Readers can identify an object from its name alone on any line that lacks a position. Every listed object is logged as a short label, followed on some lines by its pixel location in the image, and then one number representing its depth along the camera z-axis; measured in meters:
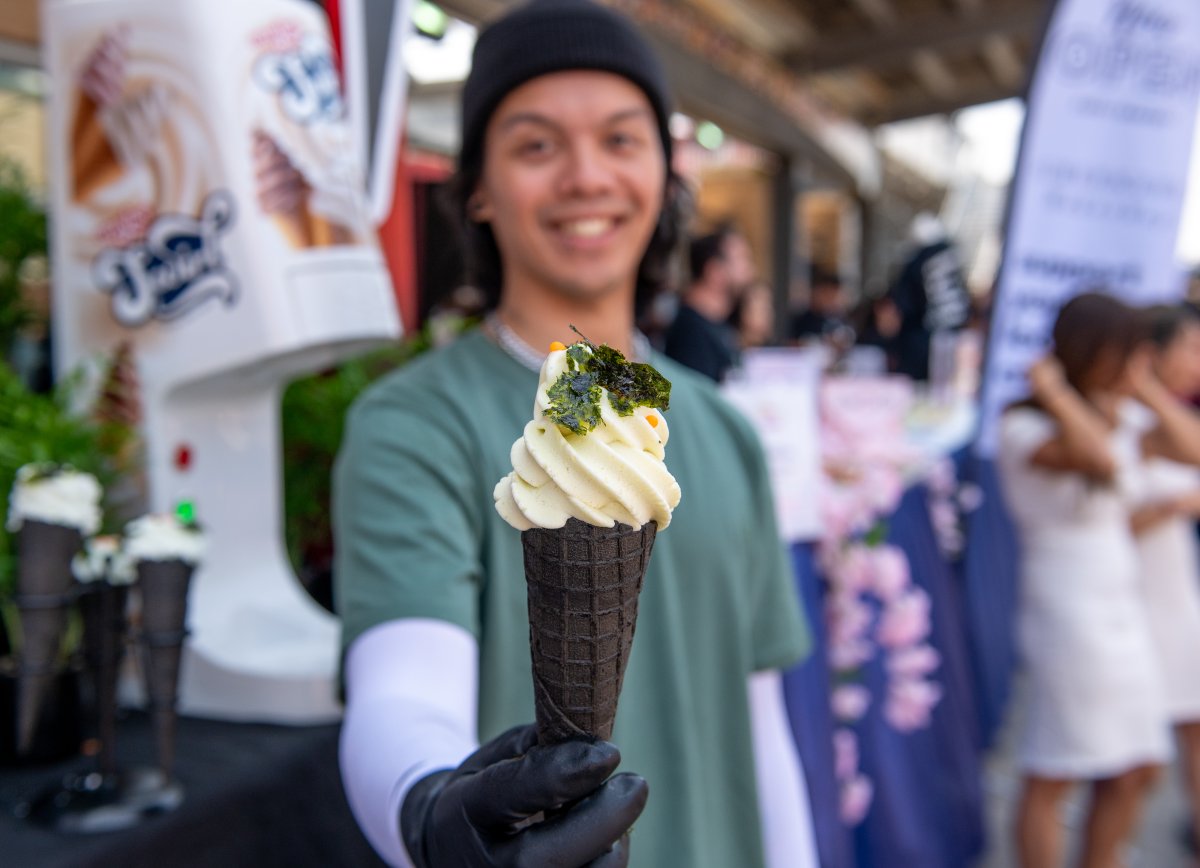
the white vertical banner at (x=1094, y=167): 3.65
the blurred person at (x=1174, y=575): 3.07
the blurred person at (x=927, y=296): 6.39
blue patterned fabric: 2.32
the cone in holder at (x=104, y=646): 1.25
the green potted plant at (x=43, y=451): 1.32
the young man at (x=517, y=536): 0.95
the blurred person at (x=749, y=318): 5.84
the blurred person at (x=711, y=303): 3.82
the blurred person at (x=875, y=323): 9.30
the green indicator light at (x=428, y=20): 4.43
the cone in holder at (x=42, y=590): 1.17
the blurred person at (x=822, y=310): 9.47
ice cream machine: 1.56
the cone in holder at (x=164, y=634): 1.25
